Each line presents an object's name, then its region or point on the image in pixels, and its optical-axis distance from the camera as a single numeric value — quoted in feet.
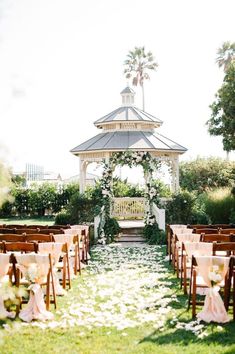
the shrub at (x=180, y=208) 67.26
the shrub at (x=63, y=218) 67.77
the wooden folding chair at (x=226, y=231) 40.34
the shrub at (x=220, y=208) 70.54
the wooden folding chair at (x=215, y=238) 34.74
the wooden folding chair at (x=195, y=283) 24.48
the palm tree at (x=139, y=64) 192.54
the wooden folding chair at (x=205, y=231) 40.86
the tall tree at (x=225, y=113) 75.31
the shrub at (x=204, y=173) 119.03
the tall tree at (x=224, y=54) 149.36
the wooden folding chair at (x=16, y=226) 47.20
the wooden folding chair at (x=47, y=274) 25.50
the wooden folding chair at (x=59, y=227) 47.44
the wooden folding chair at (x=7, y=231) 42.65
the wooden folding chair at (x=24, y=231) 42.27
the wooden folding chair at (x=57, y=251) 30.66
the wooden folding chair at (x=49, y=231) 42.34
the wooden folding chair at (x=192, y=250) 29.68
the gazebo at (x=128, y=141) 69.82
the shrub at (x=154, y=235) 59.93
